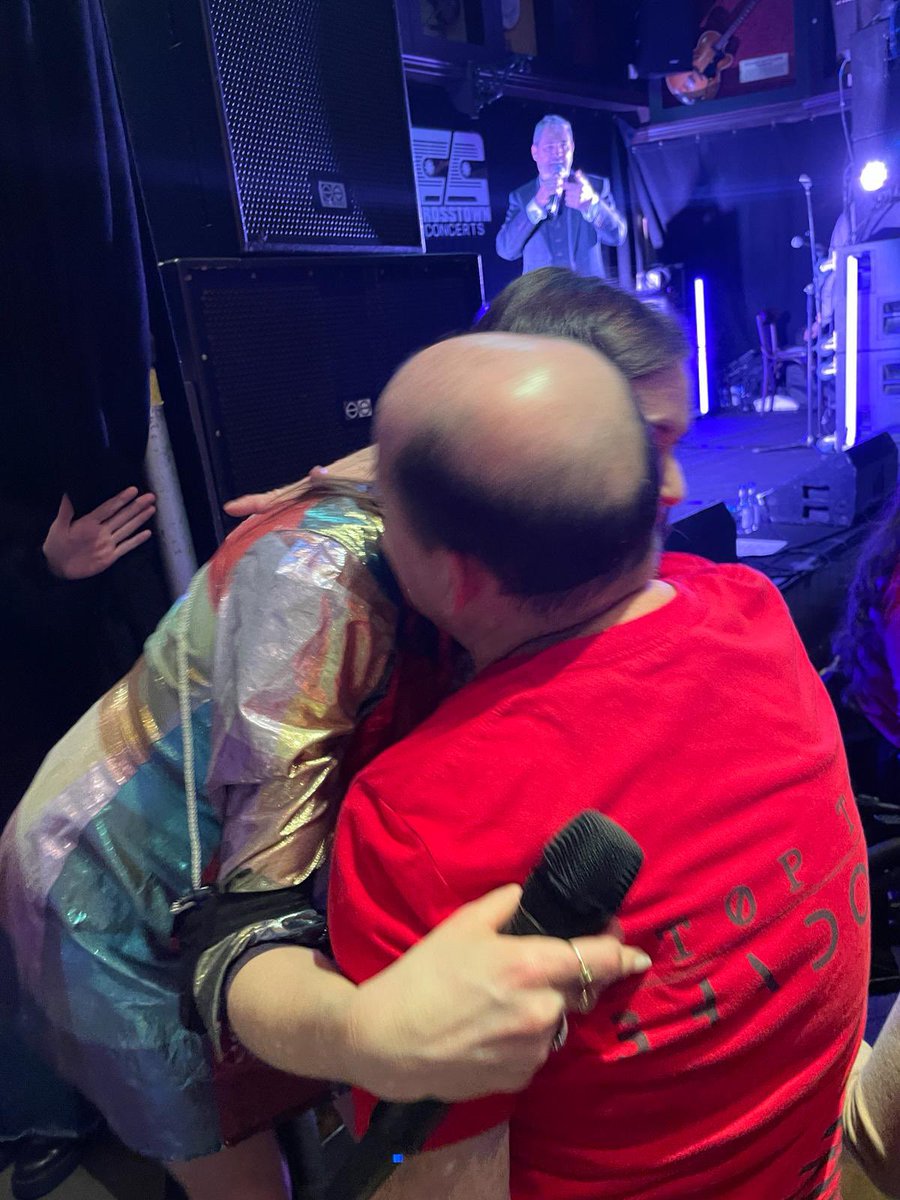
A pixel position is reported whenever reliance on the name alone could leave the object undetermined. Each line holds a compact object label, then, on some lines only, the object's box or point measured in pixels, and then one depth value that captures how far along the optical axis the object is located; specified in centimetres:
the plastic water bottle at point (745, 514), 341
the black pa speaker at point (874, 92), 477
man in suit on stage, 460
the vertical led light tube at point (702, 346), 717
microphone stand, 555
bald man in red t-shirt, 52
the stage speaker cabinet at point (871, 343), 498
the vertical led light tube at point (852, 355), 510
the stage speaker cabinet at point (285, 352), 143
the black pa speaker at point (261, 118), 144
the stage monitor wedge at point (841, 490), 299
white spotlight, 493
